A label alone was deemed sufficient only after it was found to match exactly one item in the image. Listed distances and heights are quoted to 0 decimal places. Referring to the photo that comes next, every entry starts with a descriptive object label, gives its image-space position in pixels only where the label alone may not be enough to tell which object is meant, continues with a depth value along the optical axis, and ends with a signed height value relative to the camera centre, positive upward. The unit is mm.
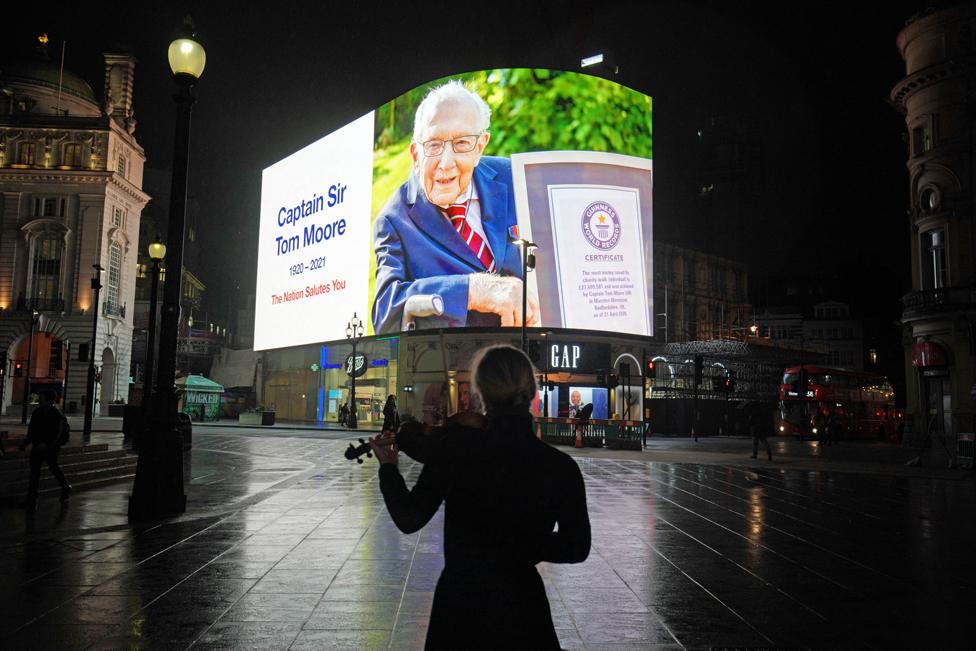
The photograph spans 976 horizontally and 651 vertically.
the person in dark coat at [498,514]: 2475 -406
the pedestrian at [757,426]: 25641 -830
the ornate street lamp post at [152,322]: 19797 +2070
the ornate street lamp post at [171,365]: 10109 +408
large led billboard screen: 42094 +11033
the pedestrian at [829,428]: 38375 -1356
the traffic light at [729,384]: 39188 +920
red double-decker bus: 42281 -7
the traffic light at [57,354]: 36831 +1993
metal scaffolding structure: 49281 +2781
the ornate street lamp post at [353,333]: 43497 +3814
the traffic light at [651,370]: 36438 +1496
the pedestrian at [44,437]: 10648 -638
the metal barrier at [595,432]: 31156 -1391
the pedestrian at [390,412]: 23228 -477
